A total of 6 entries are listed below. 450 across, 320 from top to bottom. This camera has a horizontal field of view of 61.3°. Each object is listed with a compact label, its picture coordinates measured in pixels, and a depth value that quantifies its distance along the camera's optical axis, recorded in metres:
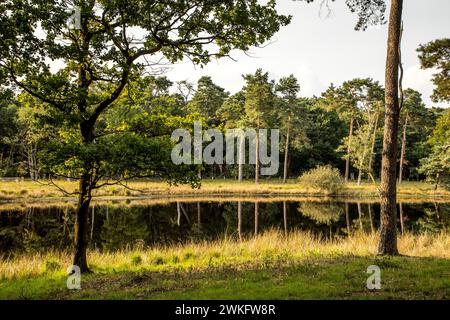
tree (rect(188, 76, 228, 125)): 55.44
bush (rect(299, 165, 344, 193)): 39.50
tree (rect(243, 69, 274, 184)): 48.09
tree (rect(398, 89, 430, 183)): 51.16
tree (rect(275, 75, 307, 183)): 52.16
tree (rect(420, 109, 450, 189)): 37.40
